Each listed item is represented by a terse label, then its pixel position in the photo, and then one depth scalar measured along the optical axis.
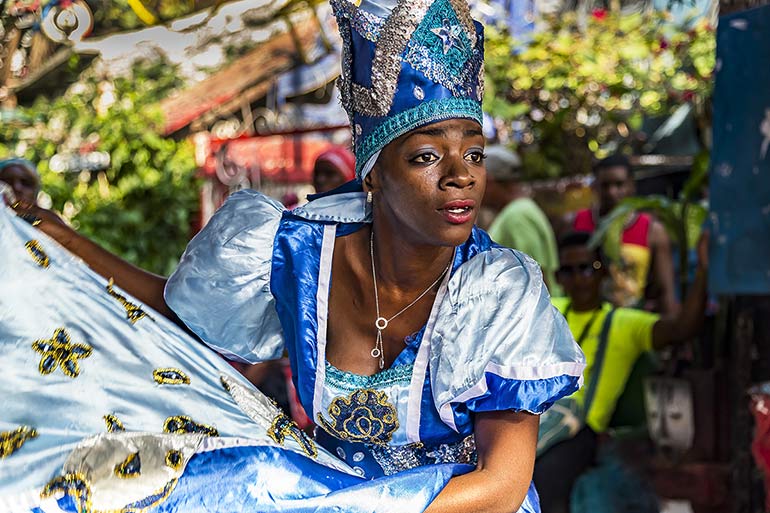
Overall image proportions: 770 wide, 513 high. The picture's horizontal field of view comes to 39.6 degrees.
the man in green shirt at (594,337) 4.35
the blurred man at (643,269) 5.75
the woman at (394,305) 2.14
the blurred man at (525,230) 6.04
